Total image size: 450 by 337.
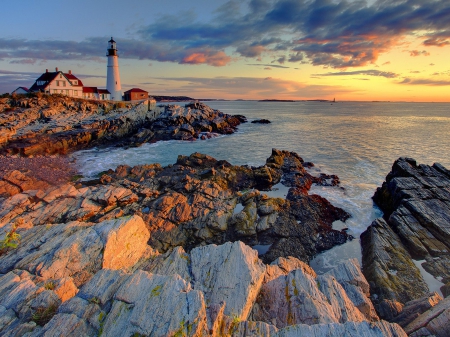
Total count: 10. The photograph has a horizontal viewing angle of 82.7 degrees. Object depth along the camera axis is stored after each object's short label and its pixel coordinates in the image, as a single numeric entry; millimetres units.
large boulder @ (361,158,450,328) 10445
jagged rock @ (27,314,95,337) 5914
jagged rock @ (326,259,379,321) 8648
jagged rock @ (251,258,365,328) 7441
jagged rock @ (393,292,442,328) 8133
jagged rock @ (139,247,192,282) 9337
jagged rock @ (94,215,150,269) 10141
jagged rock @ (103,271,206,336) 5879
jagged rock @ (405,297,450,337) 6805
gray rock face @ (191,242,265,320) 7652
